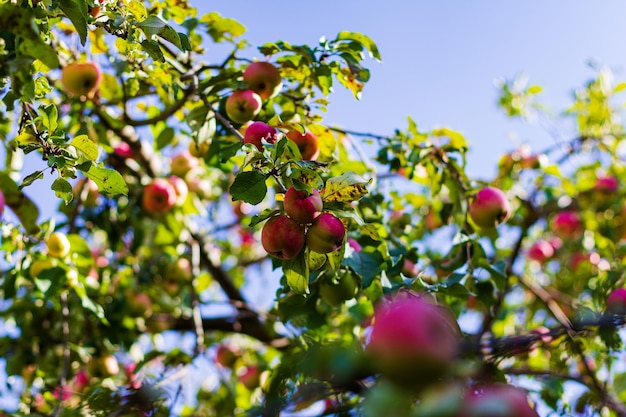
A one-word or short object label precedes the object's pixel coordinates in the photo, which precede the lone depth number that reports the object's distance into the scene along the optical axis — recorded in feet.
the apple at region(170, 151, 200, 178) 8.98
